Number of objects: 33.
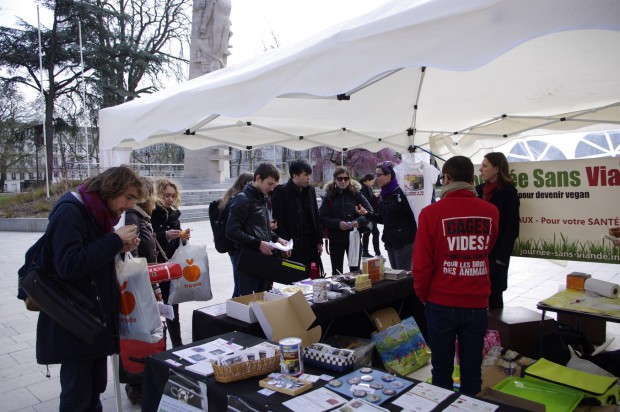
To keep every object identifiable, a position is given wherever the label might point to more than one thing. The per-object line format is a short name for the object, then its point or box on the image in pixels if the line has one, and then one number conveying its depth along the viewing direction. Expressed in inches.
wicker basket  73.8
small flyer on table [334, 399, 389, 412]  63.5
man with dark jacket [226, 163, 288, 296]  144.8
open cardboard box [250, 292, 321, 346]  103.0
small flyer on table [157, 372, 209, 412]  74.7
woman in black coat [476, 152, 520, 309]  146.8
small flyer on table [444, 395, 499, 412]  64.5
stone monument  700.7
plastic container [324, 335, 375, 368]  129.8
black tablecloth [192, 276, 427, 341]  111.0
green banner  157.9
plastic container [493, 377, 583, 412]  91.2
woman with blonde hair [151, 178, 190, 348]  150.5
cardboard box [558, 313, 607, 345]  163.9
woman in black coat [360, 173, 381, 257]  281.5
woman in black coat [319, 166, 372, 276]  212.2
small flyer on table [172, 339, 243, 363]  84.3
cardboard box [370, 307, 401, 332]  154.4
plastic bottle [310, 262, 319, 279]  154.8
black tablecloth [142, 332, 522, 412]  66.4
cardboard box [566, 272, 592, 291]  136.9
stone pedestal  838.5
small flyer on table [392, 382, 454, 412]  65.2
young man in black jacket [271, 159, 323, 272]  184.9
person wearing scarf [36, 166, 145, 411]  82.7
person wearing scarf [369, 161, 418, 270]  188.5
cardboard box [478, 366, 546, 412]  72.2
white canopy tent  76.4
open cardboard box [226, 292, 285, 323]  107.3
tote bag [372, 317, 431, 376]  144.3
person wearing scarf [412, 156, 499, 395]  92.0
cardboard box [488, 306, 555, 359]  146.1
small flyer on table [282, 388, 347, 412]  64.6
